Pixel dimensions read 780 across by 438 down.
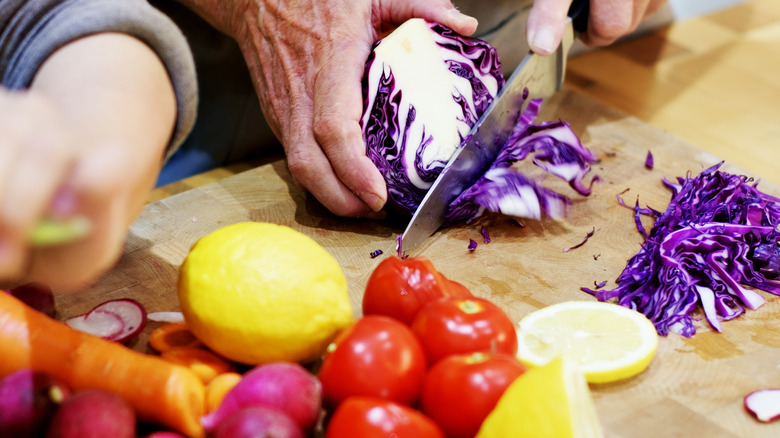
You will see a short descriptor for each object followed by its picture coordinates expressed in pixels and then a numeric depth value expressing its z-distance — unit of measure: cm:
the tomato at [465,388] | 71
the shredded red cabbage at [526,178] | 89
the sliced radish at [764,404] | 76
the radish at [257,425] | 67
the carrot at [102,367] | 71
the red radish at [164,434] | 69
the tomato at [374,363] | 71
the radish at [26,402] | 67
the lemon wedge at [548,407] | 68
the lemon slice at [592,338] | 77
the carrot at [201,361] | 74
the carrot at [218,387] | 72
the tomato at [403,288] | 76
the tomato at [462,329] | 73
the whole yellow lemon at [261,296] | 73
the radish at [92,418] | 67
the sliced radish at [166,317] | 79
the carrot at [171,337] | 77
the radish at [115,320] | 77
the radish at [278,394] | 69
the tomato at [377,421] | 69
